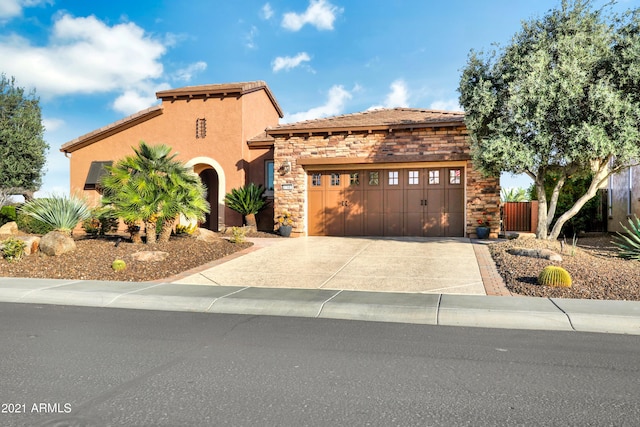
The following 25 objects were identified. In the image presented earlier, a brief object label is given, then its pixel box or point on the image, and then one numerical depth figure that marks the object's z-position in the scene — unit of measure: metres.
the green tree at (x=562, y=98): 10.89
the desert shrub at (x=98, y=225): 13.16
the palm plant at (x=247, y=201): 16.62
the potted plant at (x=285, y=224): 16.05
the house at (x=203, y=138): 18.38
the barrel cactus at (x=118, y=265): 9.76
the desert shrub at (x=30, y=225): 15.99
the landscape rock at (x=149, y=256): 10.66
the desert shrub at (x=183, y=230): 13.62
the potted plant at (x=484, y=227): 14.58
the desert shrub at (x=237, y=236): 13.29
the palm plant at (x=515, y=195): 22.55
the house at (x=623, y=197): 15.20
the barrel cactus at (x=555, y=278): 7.61
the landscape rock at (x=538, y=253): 9.62
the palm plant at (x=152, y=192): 11.48
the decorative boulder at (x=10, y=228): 15.91
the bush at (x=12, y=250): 10.44
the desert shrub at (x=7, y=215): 19.09
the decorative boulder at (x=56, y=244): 10.88
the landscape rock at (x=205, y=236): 13.38
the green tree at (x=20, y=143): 22.75
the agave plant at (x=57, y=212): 11.89
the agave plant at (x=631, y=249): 10.24
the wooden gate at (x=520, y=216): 19.06
